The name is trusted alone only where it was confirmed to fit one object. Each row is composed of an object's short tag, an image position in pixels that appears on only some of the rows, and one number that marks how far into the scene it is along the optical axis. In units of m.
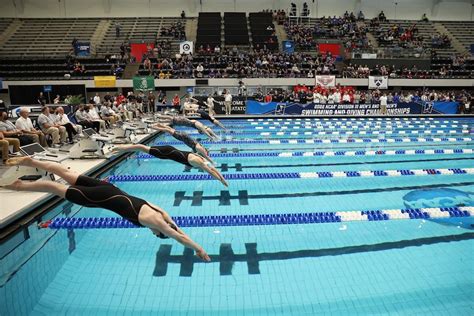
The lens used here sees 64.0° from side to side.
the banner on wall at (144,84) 19.36
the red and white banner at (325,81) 19.20
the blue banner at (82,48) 22.67
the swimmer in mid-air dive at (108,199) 2.93
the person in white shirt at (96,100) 17.07
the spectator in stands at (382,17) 28.72
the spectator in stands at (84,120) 9.91
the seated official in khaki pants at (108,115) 11.40
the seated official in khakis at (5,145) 6.38
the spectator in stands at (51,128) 7.98
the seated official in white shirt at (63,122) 8.66
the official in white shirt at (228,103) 17.28
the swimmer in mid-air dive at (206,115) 11.22
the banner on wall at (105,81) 20.17
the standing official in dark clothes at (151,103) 18.23
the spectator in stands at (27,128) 7.47
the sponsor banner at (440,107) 17.98
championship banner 17.19
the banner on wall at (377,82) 19.77
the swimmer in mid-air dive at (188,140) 6.48
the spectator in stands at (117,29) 25.95
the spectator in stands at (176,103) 18.23
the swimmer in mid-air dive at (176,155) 5.04
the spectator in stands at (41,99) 18.17
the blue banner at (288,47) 23.84
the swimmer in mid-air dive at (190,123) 8.65
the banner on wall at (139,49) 24.80
